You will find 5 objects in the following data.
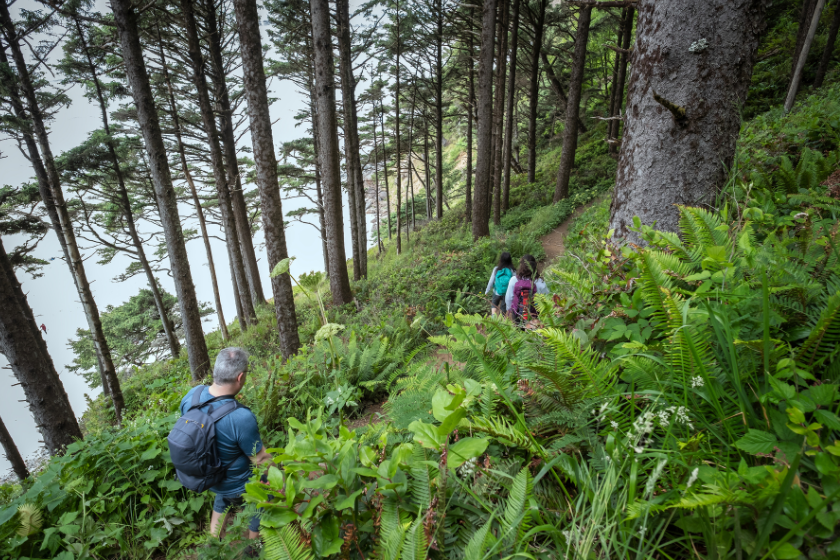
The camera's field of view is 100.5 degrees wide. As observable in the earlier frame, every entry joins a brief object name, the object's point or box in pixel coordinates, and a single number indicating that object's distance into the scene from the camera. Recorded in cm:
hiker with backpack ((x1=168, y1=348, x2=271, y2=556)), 276
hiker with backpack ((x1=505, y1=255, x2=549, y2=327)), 524
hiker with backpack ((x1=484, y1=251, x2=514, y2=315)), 606
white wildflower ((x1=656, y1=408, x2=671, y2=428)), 108
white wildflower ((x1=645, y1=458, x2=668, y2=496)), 90
